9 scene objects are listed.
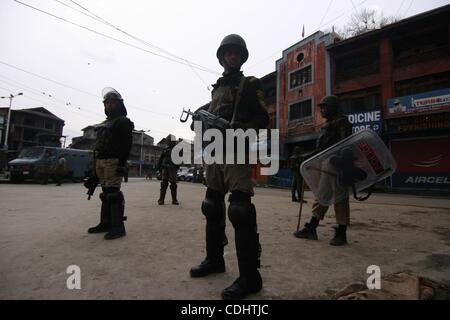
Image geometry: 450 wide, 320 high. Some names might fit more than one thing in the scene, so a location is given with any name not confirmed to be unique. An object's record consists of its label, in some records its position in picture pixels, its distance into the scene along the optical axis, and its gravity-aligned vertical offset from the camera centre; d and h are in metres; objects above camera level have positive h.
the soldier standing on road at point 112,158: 3.32 +0.24
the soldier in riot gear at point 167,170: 7.03 +0.23
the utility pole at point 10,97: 29.82 +8.63
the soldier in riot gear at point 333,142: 3.18 +0.54
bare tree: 22.89 +13.87
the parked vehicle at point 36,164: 13.89 +0.58
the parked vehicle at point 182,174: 33.61 +0.61
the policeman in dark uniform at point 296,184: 8.42 -0.07
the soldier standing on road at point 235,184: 1.84 -0.03
